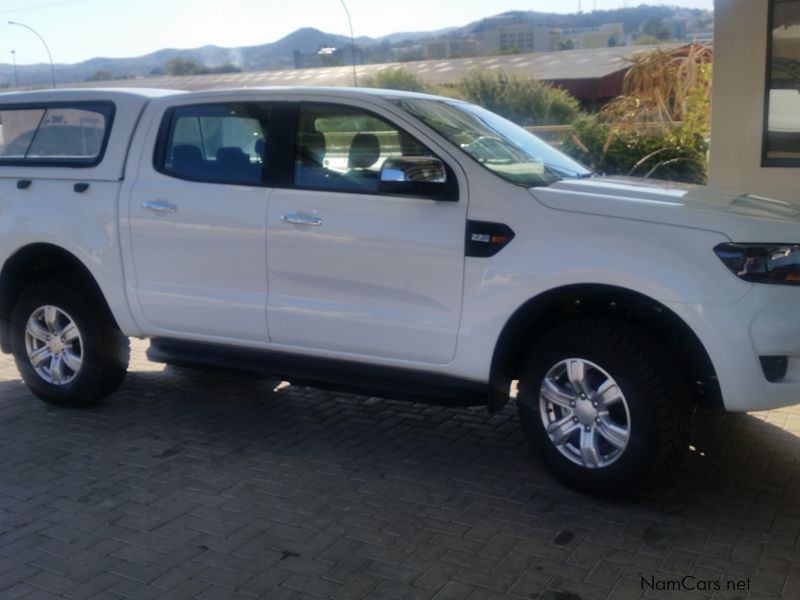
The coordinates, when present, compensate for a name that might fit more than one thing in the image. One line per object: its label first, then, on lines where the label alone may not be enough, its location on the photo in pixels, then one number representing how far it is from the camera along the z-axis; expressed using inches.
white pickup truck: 175.2
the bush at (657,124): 542.0
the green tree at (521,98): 991.6
